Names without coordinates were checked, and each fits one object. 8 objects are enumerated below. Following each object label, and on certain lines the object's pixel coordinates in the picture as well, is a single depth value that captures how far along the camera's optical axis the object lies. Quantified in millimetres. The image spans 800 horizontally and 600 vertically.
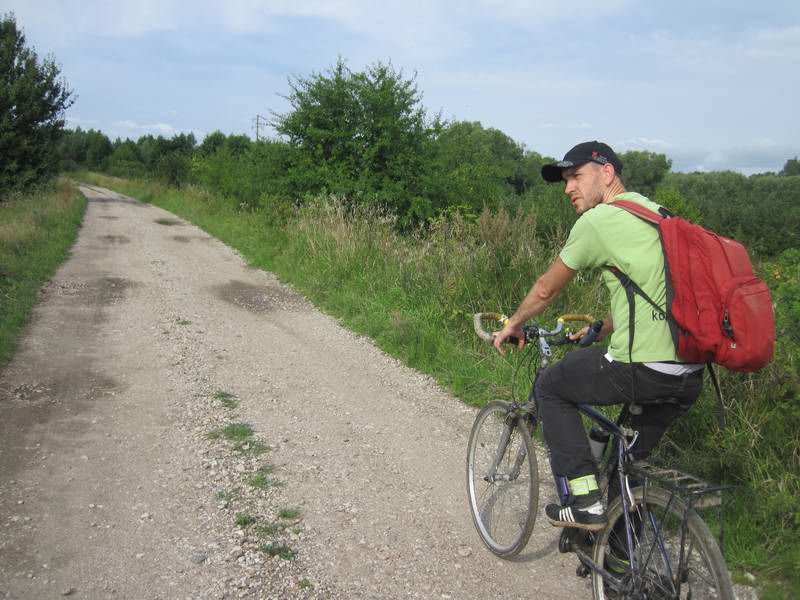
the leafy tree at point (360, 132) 16750
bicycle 2598
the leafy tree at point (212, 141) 53462
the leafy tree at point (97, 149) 75812
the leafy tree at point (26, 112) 25562
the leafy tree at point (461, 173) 17453
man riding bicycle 2797
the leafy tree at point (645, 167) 57528
